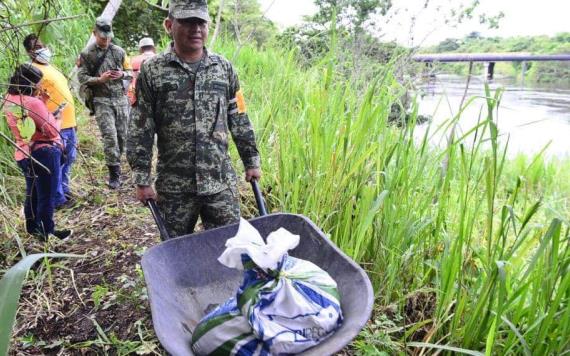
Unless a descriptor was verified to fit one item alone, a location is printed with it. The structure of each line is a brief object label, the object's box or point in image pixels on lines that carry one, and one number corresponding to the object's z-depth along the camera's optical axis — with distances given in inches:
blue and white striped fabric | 42.1
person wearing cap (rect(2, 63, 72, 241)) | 106.1
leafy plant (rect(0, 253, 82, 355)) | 22.2
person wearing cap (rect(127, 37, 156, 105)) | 203.3
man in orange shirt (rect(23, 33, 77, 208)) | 125.4
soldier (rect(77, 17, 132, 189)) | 164.1
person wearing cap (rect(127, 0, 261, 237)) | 75.0
